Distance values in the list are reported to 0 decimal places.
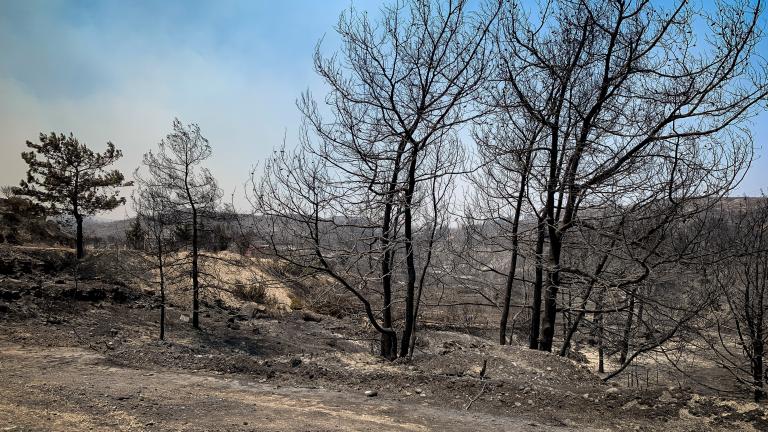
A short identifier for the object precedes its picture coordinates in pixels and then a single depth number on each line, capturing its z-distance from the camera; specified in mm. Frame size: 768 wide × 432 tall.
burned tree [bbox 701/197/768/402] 10602
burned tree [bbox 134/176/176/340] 14287
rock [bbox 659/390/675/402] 4930
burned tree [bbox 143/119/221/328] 16359
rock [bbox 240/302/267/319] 21761
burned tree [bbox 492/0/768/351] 6164
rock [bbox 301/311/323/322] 23109
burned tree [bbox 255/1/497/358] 7832
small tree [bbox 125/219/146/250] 26045
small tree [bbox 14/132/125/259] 23609
